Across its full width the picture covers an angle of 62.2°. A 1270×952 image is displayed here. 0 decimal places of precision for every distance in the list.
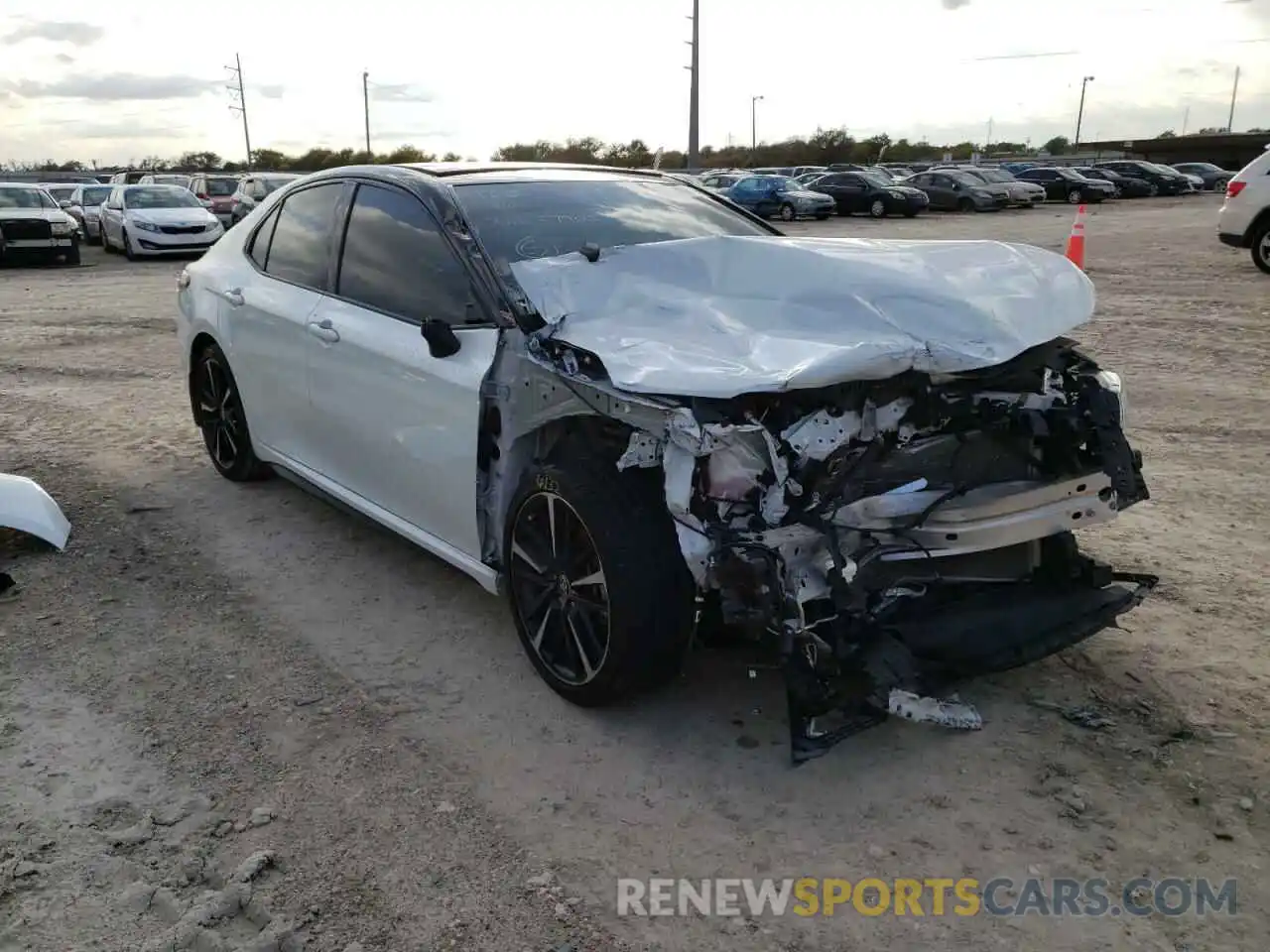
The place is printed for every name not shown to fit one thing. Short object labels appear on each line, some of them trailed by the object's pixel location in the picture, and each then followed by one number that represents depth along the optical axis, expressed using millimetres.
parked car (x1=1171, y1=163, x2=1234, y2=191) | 47312
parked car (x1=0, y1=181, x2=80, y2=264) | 19812
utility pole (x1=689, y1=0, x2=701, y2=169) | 57688
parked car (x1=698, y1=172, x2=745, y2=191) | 35028
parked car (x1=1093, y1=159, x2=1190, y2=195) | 43219
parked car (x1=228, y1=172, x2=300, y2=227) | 24703
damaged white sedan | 2967
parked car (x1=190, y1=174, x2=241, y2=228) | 26047
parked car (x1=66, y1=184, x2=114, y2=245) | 25797
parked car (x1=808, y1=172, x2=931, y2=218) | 33781
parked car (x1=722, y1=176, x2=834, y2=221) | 32156
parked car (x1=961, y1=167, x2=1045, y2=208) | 36844
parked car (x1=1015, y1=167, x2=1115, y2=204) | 39938
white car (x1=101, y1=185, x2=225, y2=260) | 20938
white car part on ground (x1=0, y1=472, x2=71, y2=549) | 4883
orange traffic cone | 10891
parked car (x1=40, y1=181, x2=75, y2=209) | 29188
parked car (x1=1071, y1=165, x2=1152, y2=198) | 42500
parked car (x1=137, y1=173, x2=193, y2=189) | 24822
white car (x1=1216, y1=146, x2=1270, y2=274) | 13383
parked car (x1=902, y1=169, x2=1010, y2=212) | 35906
